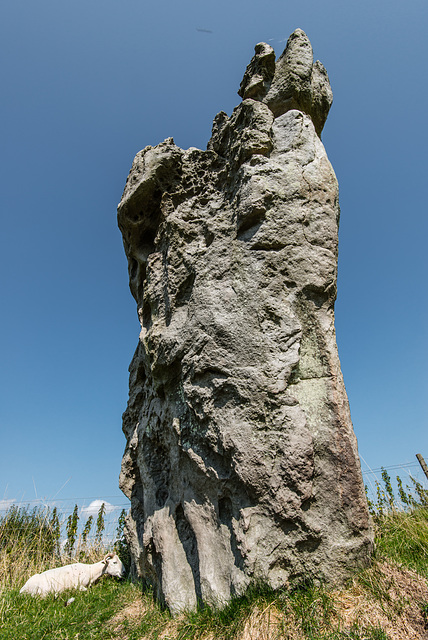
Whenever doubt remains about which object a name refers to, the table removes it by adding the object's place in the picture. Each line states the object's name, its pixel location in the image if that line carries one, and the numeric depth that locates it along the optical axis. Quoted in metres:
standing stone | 3.22
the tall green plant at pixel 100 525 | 7.63
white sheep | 5.07
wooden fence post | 7.45
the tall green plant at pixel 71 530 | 7.70
